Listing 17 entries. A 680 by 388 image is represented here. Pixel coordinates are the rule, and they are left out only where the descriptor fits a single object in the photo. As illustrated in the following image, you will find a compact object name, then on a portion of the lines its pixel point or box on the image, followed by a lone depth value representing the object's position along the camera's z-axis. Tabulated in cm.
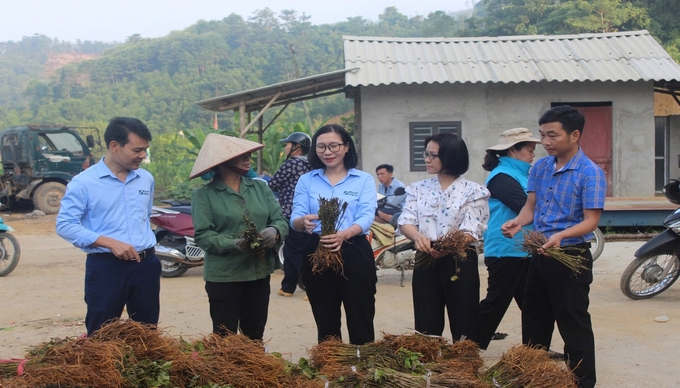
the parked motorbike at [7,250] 890
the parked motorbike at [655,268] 658
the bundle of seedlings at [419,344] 369
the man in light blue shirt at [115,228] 371
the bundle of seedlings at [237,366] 324
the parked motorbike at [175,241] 823
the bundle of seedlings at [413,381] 322
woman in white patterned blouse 414
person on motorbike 805
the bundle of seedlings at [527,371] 331
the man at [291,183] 676
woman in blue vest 466
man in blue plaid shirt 378
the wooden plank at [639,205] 1063
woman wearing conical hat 396
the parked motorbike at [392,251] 764
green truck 1777
